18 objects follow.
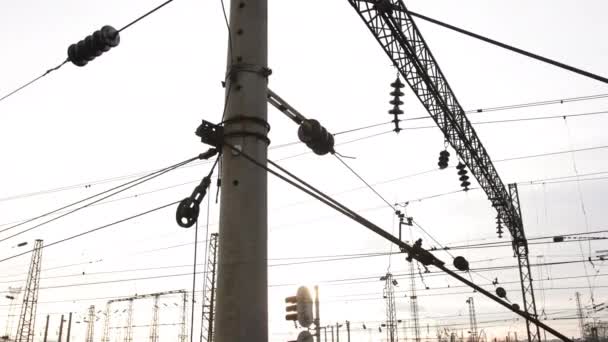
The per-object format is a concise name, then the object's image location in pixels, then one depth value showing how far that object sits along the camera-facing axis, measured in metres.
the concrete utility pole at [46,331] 63.67
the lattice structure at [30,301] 45.25
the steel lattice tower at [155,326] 63.25
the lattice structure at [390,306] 53.53
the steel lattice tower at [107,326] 71.72
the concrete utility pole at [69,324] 63.24
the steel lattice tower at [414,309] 57.06
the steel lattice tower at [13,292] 55.72
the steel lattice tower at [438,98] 14.76
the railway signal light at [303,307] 8.37
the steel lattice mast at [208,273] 33.08
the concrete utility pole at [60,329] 66.15
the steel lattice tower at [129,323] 68.74
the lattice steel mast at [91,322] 72.75
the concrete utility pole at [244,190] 4.50
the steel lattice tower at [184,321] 57.51
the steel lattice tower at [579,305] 95.24
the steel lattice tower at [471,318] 72.44
